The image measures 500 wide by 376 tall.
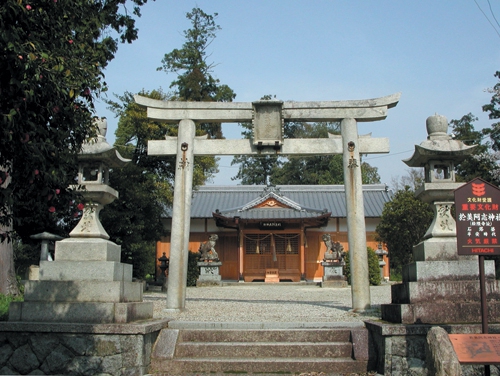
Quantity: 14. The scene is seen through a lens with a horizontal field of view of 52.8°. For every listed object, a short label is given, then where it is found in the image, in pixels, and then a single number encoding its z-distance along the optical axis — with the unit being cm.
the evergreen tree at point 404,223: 1925
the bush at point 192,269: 2239
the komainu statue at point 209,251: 2305
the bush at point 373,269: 2172
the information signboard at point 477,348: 501
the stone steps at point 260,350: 641
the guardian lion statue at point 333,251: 2219
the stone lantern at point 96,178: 736
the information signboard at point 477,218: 552
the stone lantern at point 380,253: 2417
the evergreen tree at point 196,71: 2823
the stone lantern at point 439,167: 755
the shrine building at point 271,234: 2583
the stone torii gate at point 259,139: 990
